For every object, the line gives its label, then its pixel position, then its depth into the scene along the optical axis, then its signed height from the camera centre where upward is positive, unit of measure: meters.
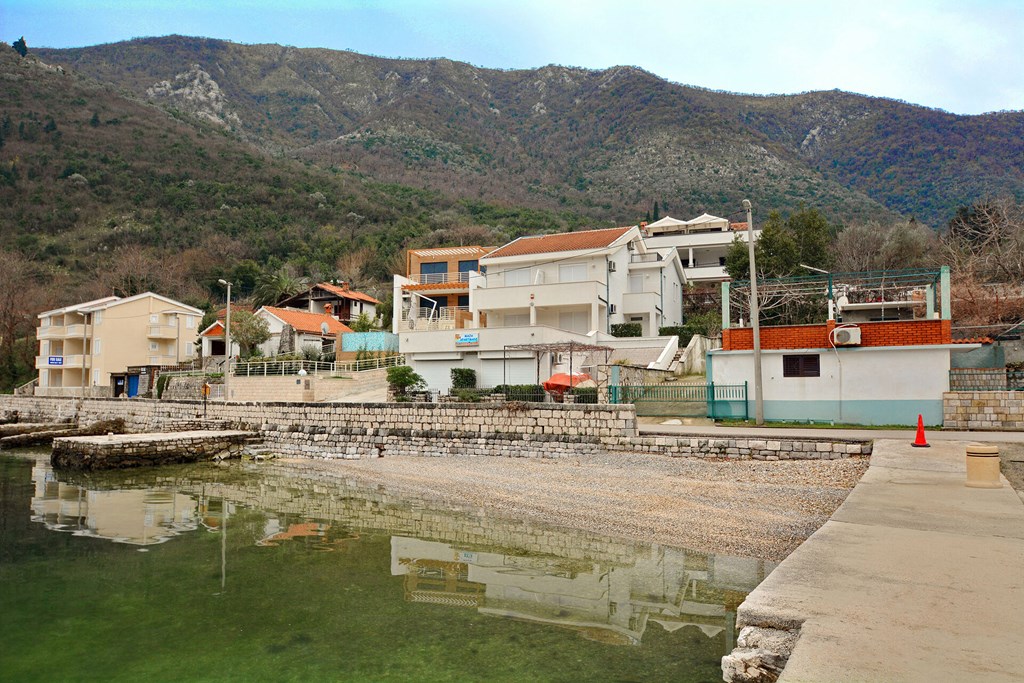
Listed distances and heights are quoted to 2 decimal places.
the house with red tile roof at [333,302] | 62.72 +7.48
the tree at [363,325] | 51.20 +4.28
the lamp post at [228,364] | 38.00 +0.84
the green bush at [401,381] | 35.16 -0.16
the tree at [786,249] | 45.69 +9.46
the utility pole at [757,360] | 22.72 +0.67
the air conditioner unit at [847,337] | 22.92 +1.50
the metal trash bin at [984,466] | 11.38 -1.52
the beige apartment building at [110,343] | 55.50 +3.06
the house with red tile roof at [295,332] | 50.97 +3.74
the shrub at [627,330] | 40.94 +3.08
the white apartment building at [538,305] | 35.75 +4.78
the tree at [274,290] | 66.69 +9.09
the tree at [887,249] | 48.41 +10.12
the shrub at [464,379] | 35.56 -0.04
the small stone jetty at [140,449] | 27.66 -3.23
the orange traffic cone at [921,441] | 17.08 -1.63
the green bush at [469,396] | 29.87 -0.83
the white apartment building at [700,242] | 64.06 +14.20
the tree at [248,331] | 48.84 +3.51
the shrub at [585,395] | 26.59 -0.67
